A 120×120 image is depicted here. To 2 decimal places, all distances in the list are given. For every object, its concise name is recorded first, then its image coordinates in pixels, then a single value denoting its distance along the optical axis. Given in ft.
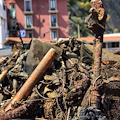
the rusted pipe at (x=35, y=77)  19.80
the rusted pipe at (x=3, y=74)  23.85
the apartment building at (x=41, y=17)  114.83
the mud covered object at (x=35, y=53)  23.05
